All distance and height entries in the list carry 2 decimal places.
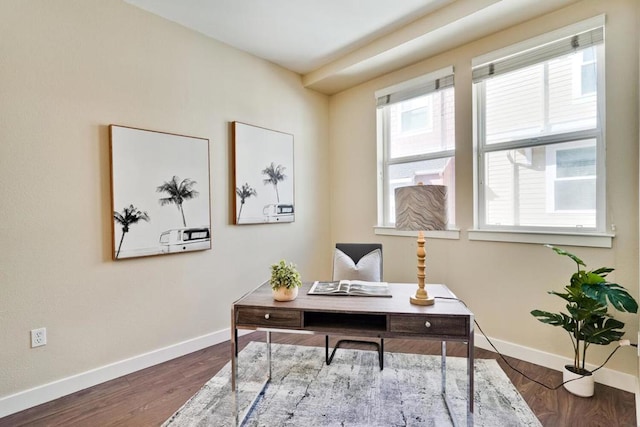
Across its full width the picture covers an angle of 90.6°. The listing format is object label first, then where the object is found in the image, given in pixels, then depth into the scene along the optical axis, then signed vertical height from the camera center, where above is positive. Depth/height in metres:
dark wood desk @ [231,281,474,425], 1.57 -0.58
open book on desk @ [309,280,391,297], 1.92 -0.51
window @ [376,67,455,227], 3.07 +0.77
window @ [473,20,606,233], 2.28 +0.57
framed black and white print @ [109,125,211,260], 2.35 +0.15
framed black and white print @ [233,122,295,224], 3.11 +0.36
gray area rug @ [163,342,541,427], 1.82 -1.21
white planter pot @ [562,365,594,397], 2.02 -1.15
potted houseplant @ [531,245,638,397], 1.89 -0.72
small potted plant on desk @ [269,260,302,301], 1.82 -0.42
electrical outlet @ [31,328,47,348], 2.02 -0.81
